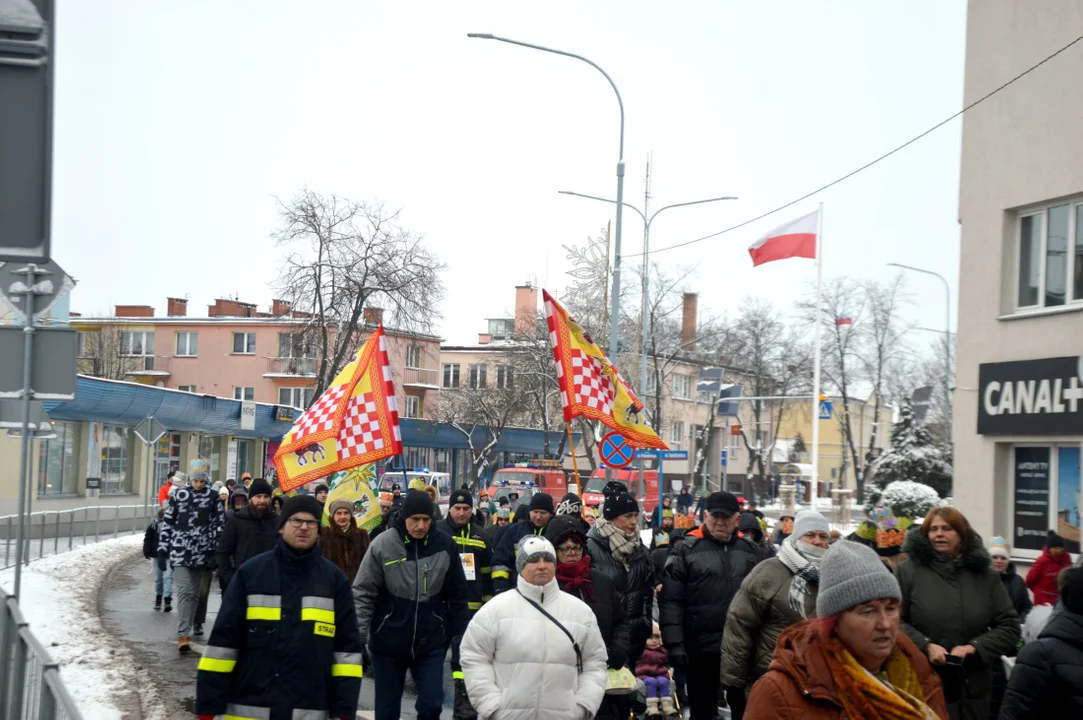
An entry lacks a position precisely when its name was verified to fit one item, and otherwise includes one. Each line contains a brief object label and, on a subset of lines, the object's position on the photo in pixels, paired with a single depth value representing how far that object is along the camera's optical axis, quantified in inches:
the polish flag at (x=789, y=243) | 974.4
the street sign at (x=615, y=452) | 794.8
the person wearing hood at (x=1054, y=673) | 197.8
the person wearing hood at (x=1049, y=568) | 448.1
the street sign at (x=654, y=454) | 1191.8
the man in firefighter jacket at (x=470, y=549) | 393.7
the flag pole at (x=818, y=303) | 1071.9
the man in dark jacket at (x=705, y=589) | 343.9
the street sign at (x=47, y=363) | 430.6
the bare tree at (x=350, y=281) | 1686.8
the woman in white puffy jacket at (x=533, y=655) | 243.0
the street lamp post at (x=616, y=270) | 1027.3
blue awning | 1562.5
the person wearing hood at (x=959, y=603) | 268.8
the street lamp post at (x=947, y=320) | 1905.8
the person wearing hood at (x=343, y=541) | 491.5
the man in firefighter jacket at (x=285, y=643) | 243.0
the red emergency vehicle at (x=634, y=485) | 1691.7
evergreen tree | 1838.1
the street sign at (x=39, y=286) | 478.0
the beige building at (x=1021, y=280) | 649.6
